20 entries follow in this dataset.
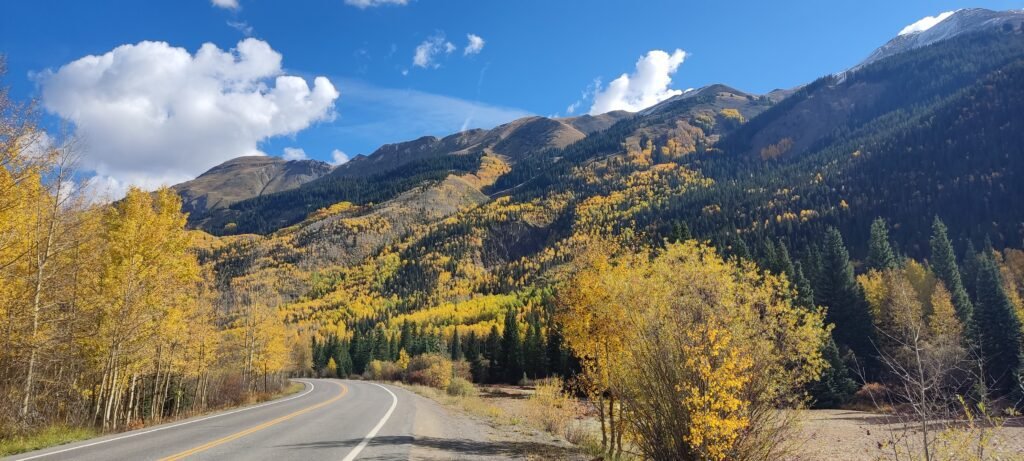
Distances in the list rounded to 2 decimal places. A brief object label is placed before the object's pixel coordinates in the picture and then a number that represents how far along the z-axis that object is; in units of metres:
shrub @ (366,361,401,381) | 88.88
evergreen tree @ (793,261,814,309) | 55.56
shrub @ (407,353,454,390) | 66.00
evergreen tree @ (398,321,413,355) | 107.47
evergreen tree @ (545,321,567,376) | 71.44
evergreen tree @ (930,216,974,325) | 60.11
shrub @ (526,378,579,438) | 24.36
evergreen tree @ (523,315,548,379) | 79.88
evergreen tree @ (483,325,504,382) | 87.31
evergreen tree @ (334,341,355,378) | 107.54
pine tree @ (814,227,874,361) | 58.50
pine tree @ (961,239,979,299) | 75.88
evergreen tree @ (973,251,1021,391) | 47.34
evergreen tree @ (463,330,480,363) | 99.74
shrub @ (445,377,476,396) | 49.28
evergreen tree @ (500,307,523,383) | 84.25
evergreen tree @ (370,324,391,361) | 110.81
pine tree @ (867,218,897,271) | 83.25
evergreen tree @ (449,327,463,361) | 104.82
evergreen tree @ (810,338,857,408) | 50.23
